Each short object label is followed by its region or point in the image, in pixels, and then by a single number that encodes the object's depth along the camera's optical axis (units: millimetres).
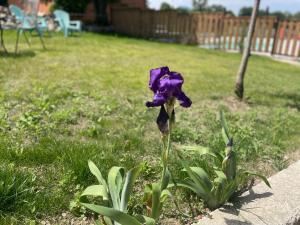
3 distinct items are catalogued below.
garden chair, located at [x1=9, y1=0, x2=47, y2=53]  6872
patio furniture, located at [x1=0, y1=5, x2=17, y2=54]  11599
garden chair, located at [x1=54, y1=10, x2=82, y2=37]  10943
